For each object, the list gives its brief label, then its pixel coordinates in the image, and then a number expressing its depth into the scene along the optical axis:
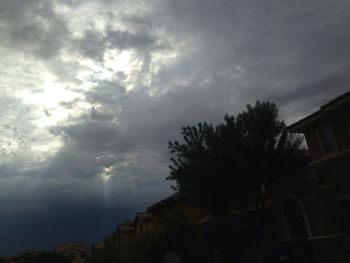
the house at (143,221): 44.73
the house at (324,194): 17.77
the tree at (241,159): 20.42
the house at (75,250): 80.50
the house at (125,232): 52.34
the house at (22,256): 74.81
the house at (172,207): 37.50
